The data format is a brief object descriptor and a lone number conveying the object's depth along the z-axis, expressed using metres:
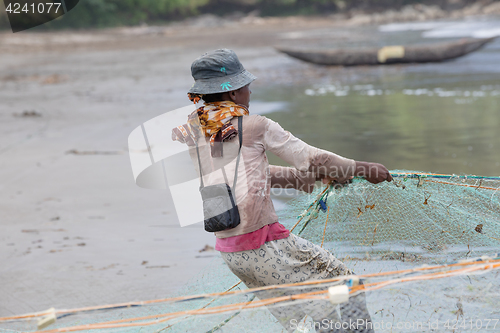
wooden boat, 33.62
